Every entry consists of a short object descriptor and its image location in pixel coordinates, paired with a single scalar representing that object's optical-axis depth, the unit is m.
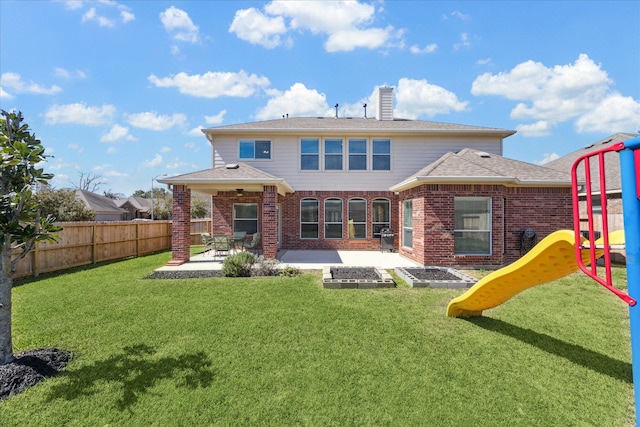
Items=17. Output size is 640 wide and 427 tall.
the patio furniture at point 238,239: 12.20
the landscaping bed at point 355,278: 7.50
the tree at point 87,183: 55.13
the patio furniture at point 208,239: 11.88
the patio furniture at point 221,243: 11.40
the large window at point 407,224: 11.78
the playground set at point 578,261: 2.44
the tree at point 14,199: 3.66
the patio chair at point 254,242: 12.23
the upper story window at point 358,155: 14.36
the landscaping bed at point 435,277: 7.56
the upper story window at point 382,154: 14.37
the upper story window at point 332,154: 14.34
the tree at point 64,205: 22.26
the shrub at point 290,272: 8.86
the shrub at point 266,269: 8.98
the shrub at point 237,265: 8.74
